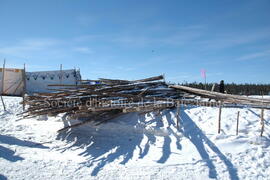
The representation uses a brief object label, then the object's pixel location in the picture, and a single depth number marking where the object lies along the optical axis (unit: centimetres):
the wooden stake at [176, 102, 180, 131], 573
